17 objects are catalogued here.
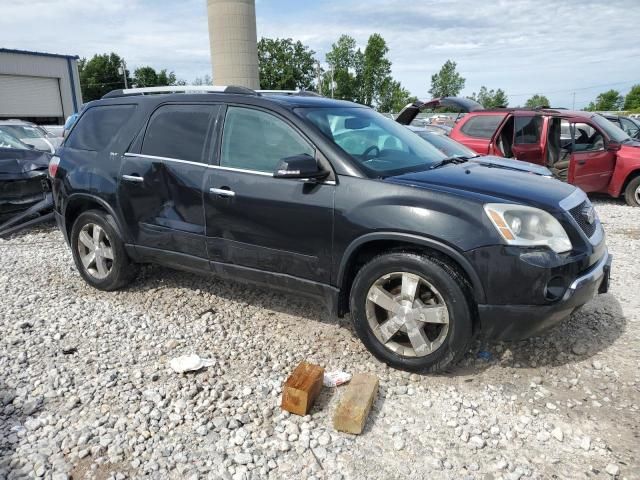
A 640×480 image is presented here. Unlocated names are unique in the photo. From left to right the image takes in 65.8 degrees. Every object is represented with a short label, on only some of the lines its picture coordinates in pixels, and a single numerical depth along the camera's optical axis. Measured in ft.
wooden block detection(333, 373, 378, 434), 8.72
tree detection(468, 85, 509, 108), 231.30
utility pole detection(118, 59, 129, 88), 180.86
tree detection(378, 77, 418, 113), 199.72
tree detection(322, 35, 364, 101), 214.07
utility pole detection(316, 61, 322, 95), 195.91
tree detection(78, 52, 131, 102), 219.41
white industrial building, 118.21
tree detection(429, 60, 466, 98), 229.25
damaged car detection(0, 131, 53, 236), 23.56
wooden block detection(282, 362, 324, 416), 9.16
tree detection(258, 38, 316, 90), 211.82
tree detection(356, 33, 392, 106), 197.57
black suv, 9.51
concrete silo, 81.05
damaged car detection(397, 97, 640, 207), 27.73
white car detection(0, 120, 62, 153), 44.34
